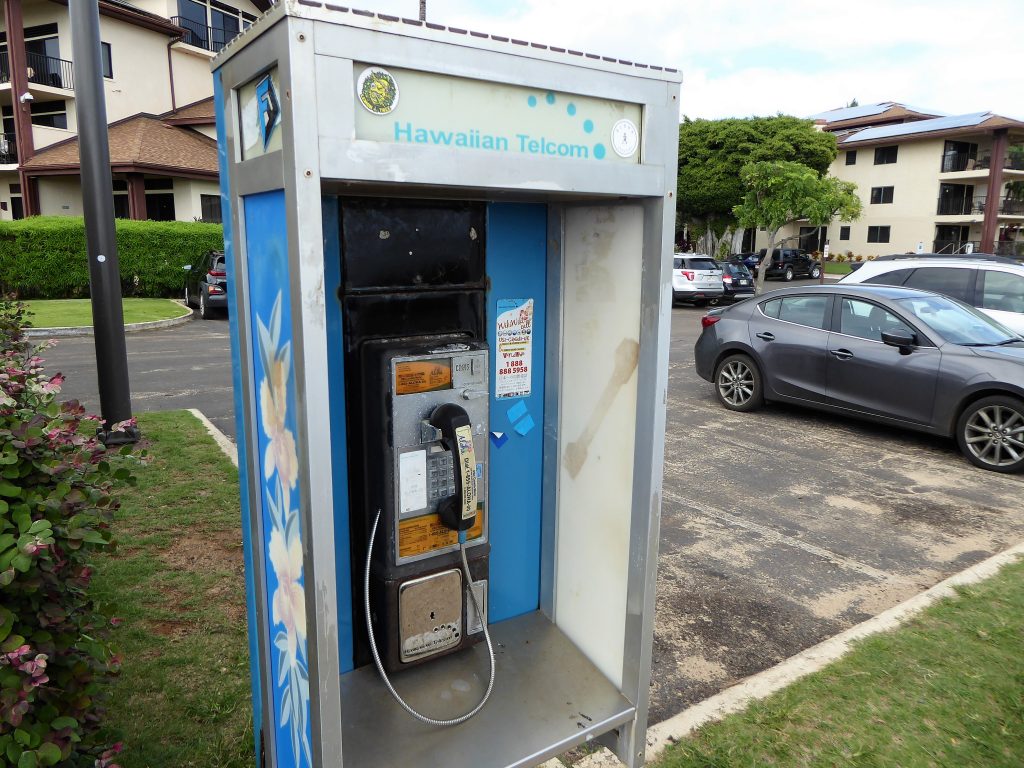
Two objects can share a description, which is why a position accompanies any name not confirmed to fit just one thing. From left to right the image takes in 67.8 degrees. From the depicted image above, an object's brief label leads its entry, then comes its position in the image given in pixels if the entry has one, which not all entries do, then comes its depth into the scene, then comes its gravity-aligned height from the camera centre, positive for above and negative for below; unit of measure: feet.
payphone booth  6.05 -1.40
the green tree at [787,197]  75.92 +5.37
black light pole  18.63 +0.64
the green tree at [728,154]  106.83 +13.66
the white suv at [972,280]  29.22 -1.14
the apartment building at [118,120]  74.84 +13.37
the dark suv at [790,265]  105.50 -1.95
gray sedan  20.98 -3.34
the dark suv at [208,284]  51.24 -2.59
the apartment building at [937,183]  115.24 +10.99
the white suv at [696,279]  66.90 -2.51
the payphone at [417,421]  8.02 -1.80
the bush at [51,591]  5.56 -2.81
